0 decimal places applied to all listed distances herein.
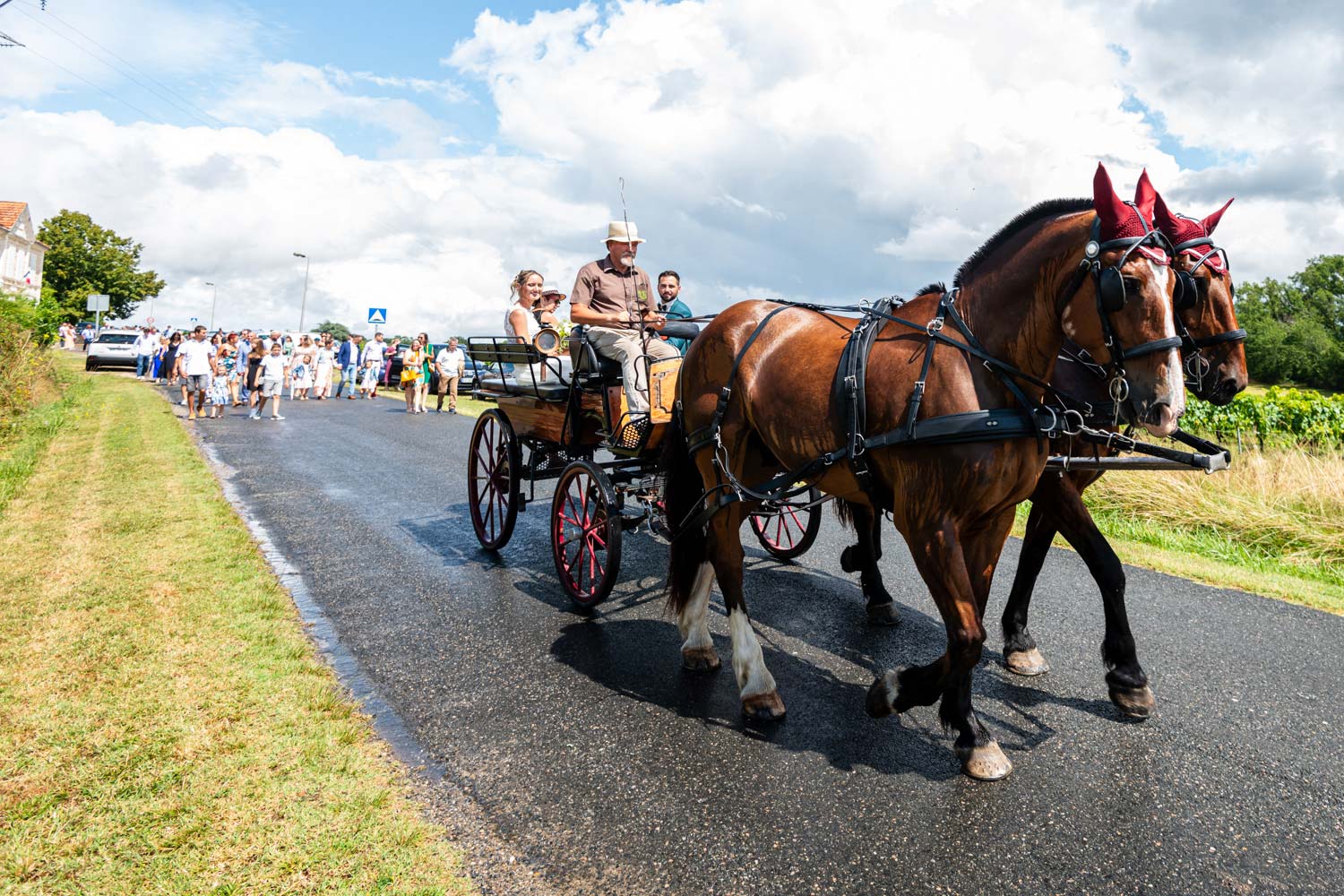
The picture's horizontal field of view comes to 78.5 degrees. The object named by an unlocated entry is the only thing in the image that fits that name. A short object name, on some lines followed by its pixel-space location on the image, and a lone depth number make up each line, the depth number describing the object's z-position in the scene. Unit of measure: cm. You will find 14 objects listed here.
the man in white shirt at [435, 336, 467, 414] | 2131
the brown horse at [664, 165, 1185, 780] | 302
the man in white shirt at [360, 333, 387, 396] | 2559
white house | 5319
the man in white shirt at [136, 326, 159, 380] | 3045
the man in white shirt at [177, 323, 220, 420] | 1650
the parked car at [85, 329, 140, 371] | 3222
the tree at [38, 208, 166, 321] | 5341
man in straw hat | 561
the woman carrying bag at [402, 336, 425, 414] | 2025
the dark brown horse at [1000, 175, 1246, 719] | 375
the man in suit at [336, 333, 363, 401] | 2584
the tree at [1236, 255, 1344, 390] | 4494
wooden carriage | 558
